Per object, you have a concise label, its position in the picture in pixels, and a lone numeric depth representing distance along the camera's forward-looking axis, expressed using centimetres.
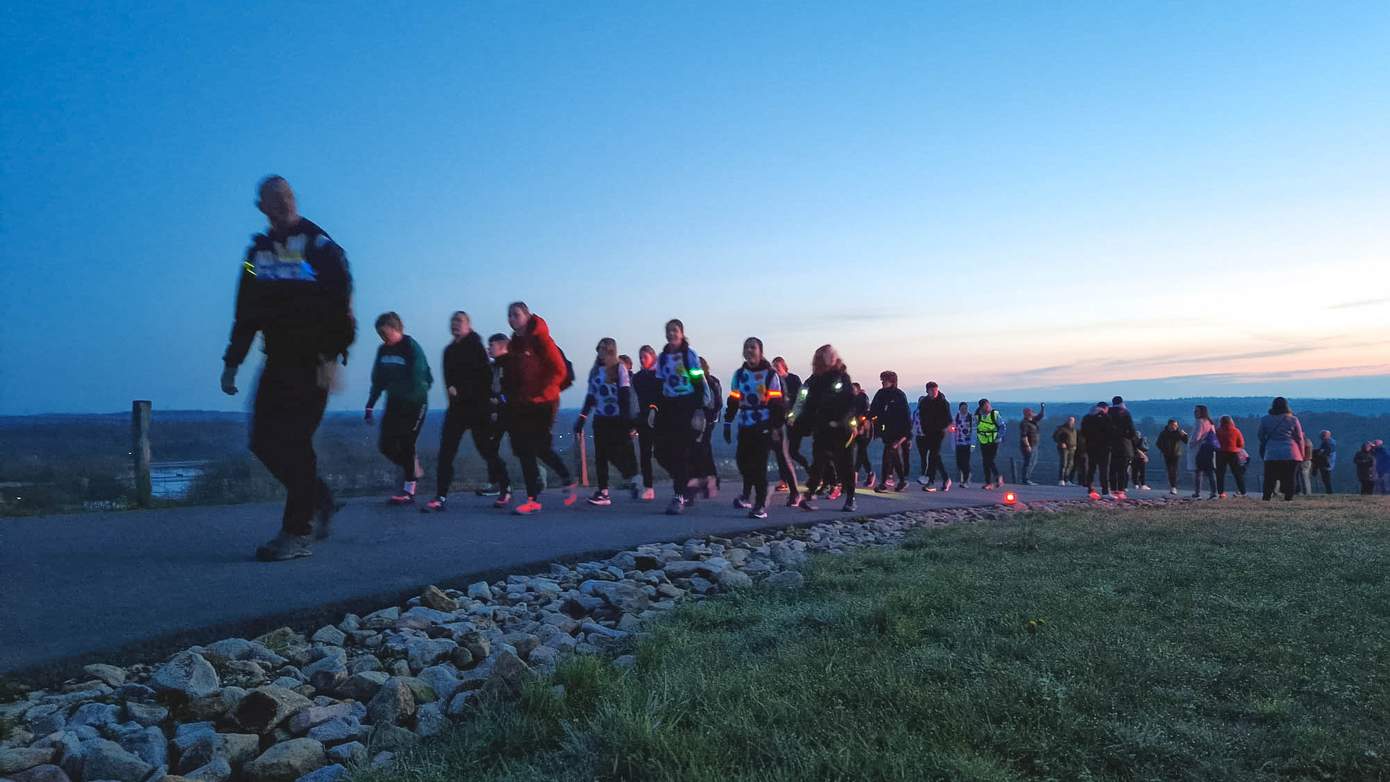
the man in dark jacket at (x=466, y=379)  1000
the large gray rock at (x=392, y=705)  355
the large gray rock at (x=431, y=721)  340
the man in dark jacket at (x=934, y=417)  1667
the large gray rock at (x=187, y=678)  361
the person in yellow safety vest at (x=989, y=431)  1909
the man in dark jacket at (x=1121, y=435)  1608
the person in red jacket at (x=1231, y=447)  1698
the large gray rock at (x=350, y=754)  318
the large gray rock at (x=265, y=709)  345
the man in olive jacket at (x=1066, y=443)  2148
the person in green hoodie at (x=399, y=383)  952
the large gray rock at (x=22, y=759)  297
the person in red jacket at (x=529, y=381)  984
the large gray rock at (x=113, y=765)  301
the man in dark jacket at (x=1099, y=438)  1633
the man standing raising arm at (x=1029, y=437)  2166
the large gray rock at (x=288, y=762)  309
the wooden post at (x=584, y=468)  1481
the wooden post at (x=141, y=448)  1062
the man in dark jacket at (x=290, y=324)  574
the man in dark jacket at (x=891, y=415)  1570
